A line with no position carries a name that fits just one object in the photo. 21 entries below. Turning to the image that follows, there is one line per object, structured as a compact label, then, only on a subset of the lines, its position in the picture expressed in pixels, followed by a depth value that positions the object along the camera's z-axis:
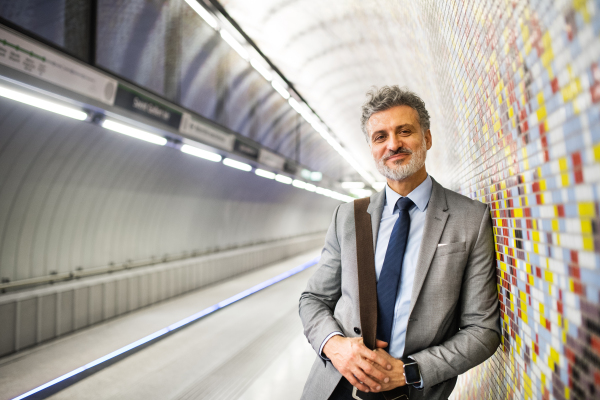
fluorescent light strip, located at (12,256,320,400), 4.50
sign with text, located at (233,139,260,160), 8.31
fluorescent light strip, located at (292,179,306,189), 13.75
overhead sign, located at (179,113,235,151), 6.34
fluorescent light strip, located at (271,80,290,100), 8.61
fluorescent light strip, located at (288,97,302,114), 9.45
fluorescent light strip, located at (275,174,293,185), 11.95
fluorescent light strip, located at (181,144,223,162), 6.91
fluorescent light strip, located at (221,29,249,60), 6.18
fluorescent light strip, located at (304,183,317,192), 15.43
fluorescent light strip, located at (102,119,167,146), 5.02
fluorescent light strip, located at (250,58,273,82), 7.45
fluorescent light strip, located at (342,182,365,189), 23.19
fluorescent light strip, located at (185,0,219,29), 5.34
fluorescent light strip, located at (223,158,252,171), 8.49
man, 1.59
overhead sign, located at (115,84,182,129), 4.88
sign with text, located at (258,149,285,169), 9.80
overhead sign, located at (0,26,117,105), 3.51
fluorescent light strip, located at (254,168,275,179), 10.73
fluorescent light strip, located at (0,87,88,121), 3.67
